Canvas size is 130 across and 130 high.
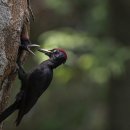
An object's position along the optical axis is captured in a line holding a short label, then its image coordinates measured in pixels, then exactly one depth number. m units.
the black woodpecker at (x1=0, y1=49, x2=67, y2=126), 11.01
